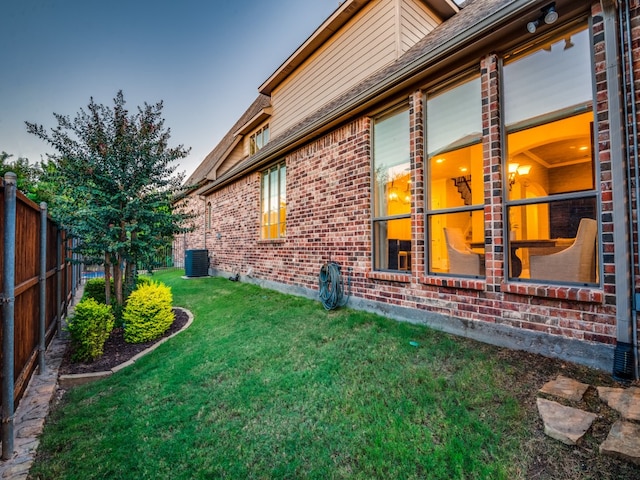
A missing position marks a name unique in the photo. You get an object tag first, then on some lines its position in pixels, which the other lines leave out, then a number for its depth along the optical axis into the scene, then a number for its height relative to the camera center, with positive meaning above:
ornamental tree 5.22 +1.23
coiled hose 5.09 -0.70
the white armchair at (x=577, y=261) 2.91 -0.16
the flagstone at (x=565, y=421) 1.91 -1.15
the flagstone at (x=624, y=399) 1.99 -1.07
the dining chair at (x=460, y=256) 3.84 -0.14
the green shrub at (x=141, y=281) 6.47 -0.72
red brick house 2.60 +0.91
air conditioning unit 11.58 -0.60
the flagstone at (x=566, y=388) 2.24 -1.08
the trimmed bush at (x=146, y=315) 4.85 -1.08
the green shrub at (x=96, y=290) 6.40 -0.91
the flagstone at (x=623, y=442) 1.69 -1.13
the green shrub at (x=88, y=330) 4.20 -1.13
